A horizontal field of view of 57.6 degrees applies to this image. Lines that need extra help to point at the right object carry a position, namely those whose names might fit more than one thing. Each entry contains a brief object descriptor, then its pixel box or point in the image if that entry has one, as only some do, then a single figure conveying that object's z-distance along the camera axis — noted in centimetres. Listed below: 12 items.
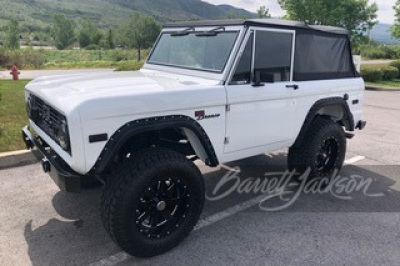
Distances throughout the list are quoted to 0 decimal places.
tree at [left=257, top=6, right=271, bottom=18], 3920
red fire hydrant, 1528
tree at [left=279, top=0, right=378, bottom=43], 2272
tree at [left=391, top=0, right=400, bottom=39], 2345
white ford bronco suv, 296
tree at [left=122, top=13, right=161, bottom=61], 5072
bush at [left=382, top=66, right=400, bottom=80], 2002
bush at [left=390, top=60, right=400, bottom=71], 2225
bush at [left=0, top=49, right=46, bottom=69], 2718
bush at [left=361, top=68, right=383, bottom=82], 1855
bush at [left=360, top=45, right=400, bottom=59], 4409
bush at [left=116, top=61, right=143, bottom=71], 1749
